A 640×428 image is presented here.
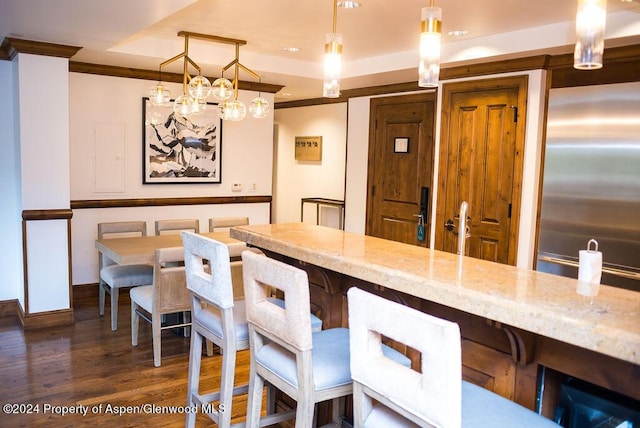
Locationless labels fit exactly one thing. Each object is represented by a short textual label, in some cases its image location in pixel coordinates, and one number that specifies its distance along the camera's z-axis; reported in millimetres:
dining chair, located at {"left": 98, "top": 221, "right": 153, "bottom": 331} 4477
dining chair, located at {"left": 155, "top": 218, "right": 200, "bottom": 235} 5223
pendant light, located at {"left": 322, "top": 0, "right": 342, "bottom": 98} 2455
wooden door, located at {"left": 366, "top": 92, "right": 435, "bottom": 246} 5829
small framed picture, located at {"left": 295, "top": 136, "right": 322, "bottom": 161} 7609
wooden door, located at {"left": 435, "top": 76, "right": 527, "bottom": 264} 4773
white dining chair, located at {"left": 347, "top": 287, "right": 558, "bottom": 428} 1363
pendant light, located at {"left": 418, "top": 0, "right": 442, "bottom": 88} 2098
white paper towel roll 1831
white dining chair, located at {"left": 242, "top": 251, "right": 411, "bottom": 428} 1902
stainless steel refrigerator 3758
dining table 4102
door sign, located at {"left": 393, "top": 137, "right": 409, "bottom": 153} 6055
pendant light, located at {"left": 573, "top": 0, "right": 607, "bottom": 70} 1589
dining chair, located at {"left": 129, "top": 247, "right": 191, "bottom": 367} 3812
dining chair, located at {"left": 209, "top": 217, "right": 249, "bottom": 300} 3863
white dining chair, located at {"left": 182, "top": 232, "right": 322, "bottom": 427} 2367
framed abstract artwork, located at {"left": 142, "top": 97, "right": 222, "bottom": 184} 5719
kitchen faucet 2480
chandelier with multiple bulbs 4230
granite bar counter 1383
